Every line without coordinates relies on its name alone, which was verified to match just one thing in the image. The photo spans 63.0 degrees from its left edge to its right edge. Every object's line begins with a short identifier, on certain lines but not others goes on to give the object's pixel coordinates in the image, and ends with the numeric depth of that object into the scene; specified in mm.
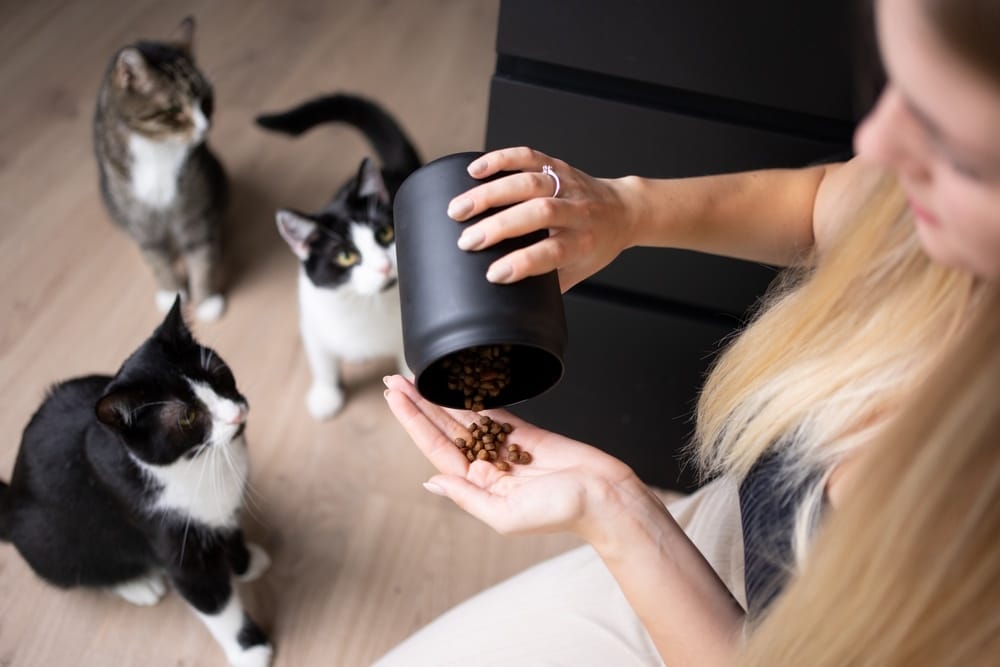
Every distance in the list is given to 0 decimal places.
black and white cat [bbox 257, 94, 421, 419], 1236
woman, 617
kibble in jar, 708
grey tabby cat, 1301
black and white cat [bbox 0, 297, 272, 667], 910
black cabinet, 898
